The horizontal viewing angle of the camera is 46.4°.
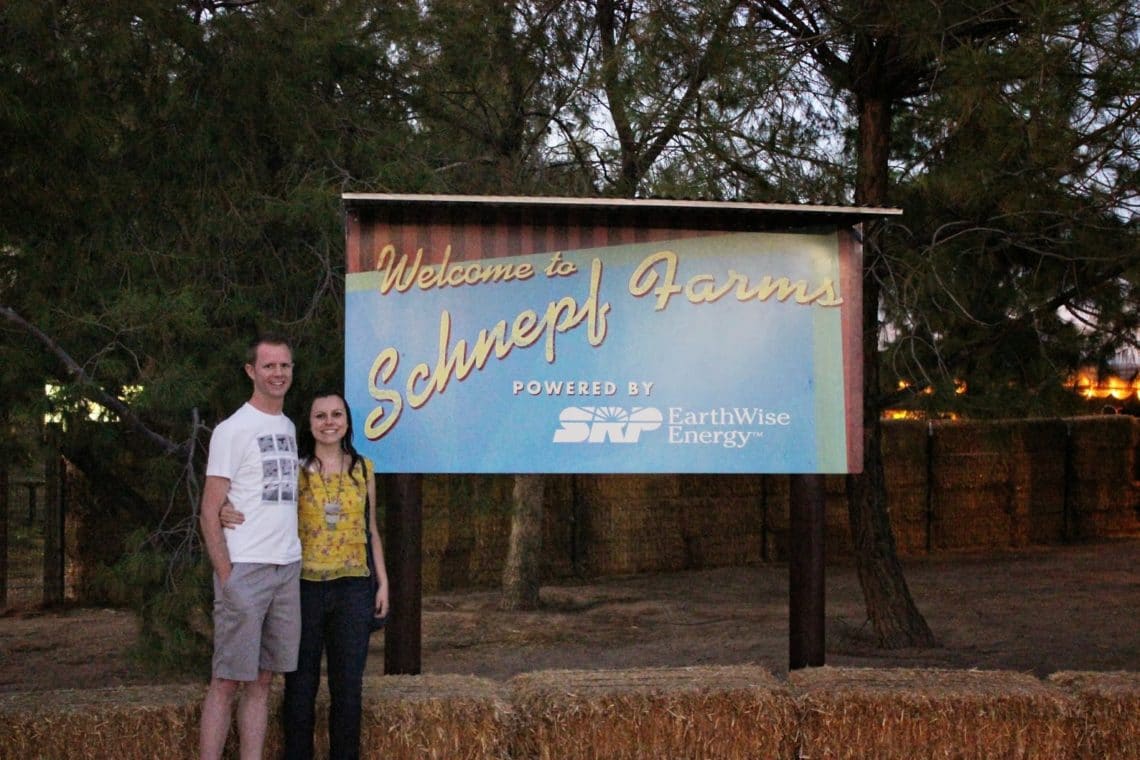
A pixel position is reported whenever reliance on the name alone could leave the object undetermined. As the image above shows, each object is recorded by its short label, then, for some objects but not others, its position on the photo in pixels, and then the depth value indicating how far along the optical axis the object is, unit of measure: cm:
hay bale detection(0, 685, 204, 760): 482
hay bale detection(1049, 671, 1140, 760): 525
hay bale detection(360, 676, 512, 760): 505
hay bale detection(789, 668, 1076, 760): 520
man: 464
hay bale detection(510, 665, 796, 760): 511
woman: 488
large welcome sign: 586
